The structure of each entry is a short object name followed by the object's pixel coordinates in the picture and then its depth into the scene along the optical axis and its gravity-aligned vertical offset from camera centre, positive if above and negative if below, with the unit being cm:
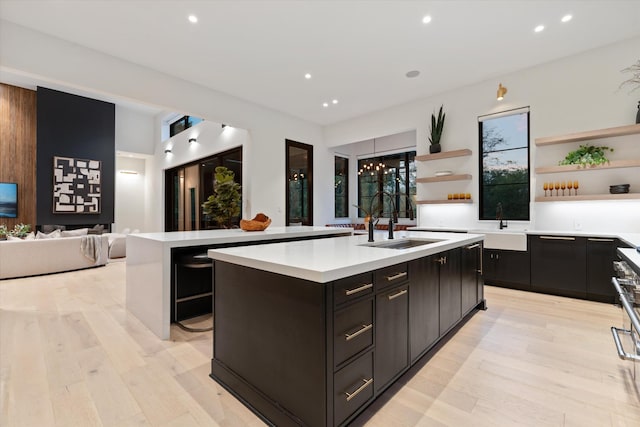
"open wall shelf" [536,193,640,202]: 355 +22
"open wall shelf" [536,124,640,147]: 358 +105
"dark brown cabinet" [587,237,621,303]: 344 -66
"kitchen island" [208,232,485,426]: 134 -61
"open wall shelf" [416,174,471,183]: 491 +64
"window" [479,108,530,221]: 464 +81
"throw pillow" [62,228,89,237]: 610 -40
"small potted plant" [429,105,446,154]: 526 +153
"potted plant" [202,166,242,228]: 418 +21
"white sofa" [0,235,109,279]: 492 -77
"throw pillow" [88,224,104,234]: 689 -37
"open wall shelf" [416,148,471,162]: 491 +106
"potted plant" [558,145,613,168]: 380 +79
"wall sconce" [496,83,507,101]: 436 +187
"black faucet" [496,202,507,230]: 461 +0
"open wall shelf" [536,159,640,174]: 358 +63
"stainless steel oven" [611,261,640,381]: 159 -52
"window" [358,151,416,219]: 673 +86
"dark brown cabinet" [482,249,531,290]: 408 -80
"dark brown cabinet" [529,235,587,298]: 365 -67
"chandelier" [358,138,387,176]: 721 +120
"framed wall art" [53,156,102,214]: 722 +76
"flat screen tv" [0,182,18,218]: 689 +36
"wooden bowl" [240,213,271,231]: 332 -11
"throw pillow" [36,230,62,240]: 559 -41
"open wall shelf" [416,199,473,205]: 494 +23
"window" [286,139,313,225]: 674 +74
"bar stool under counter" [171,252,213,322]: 306 -86
